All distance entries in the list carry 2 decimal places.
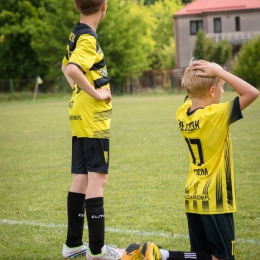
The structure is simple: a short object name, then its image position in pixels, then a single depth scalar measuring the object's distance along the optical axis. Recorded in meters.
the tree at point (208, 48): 52.12
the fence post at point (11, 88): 41.66
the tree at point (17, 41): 50.41
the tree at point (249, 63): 40.47
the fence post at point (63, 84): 43.03
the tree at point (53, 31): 46.62
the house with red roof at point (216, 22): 58.47
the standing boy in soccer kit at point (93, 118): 4.33
